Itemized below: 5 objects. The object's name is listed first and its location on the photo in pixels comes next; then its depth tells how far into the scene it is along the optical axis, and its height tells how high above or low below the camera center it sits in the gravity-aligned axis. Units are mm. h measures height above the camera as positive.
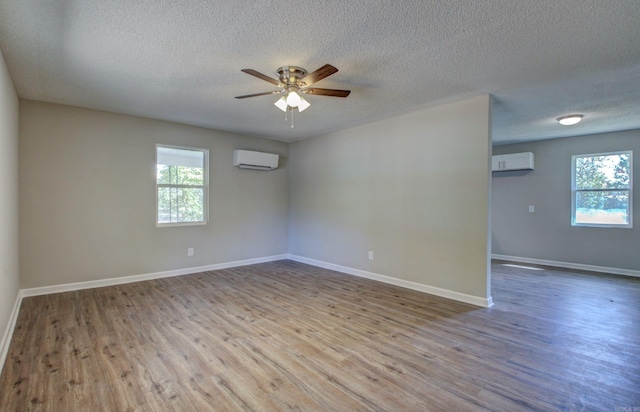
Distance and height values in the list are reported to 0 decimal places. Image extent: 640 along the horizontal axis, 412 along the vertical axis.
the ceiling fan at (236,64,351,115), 2814 +1095
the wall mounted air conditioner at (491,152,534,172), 5880 +803
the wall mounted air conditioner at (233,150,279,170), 5496 +768
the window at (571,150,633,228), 5125 +232
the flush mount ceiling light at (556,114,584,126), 4266 +1187
